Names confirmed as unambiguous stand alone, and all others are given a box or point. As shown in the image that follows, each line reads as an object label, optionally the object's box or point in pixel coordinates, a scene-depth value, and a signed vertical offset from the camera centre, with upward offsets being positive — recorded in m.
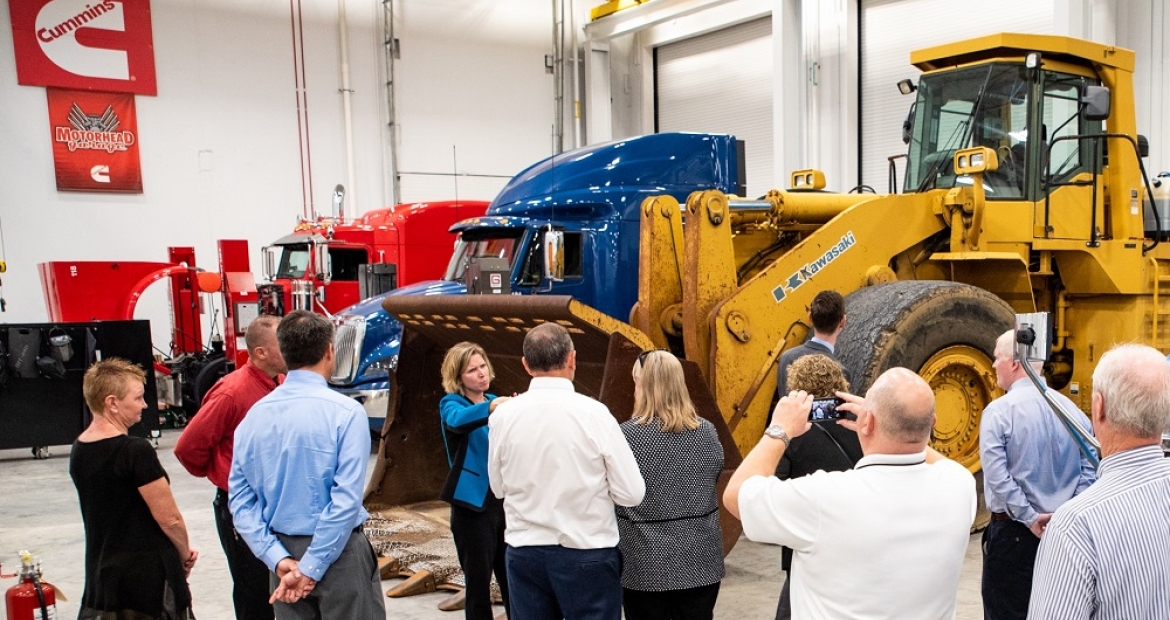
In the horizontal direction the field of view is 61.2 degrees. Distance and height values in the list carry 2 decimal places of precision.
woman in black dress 3.79 -1.04
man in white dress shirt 3.47 -0.90
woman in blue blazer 4.50 -1.11
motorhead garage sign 15.42 +1.64
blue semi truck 7.93 +0.21
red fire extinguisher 4.02 -1.43
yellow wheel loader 5.79 -0.33
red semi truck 12.88 -0.47
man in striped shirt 1.93 -0.61
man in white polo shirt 2.34 -0.71
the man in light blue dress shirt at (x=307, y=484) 3.31 -0.83
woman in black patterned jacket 3.66 -1.01
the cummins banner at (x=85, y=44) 15.12 +3.12
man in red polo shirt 4.09 -0.83
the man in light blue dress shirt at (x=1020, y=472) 3.72 -0.96
